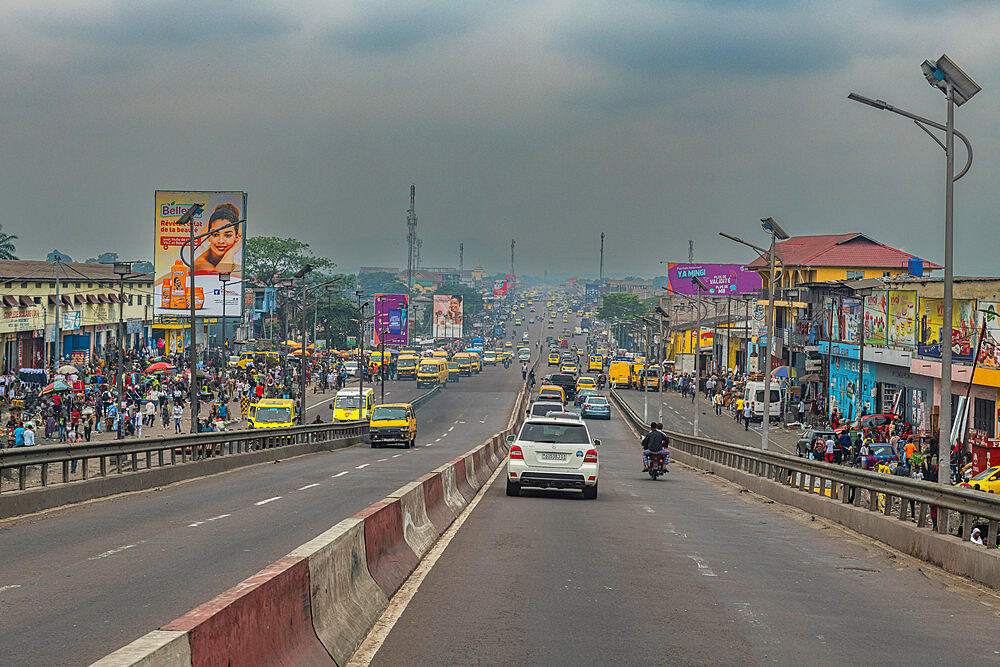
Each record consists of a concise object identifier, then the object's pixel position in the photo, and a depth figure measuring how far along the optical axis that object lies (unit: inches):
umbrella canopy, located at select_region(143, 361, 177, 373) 2748.5
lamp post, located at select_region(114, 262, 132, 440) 1971.3
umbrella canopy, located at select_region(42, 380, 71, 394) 1994.3
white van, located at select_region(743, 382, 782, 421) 2871.6
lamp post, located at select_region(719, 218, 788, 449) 1837.0
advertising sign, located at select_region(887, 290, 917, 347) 2258.9
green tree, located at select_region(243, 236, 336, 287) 7066.9
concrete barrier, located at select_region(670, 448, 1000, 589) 515.8
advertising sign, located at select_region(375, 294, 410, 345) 5910.4
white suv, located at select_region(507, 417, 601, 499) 903.7
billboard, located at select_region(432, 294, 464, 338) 7711.6
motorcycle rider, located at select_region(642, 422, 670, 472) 1254.9
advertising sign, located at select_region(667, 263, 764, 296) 5000.0
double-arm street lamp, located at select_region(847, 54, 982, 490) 905.5
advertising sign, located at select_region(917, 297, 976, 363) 1839.3
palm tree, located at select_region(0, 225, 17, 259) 6737.2
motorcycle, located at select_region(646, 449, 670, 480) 1264.8
